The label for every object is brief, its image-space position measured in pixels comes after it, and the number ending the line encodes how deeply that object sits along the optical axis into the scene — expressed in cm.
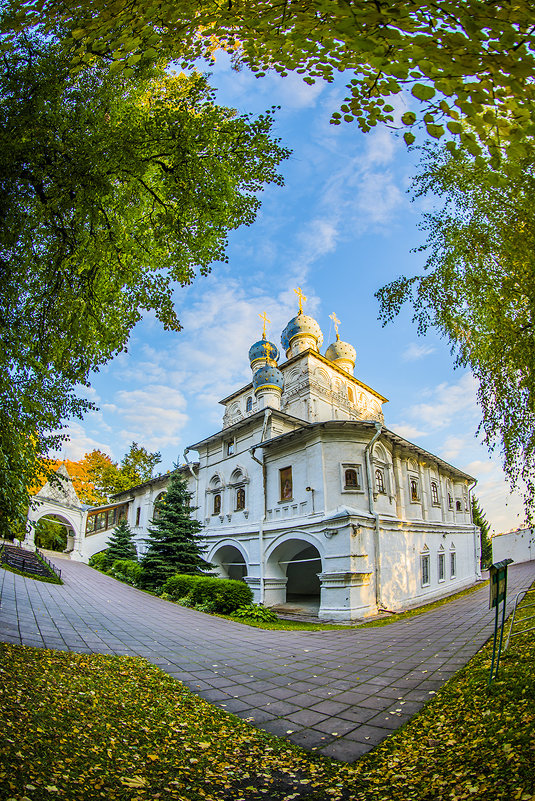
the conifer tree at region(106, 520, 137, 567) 2634
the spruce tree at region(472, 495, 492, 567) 4072
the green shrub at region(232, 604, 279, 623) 1345
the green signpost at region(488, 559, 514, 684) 421
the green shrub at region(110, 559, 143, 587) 1981
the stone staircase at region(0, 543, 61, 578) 1714
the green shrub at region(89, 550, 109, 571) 2635
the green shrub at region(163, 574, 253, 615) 1413
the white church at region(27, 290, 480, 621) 1454
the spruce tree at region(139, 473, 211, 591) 1770
